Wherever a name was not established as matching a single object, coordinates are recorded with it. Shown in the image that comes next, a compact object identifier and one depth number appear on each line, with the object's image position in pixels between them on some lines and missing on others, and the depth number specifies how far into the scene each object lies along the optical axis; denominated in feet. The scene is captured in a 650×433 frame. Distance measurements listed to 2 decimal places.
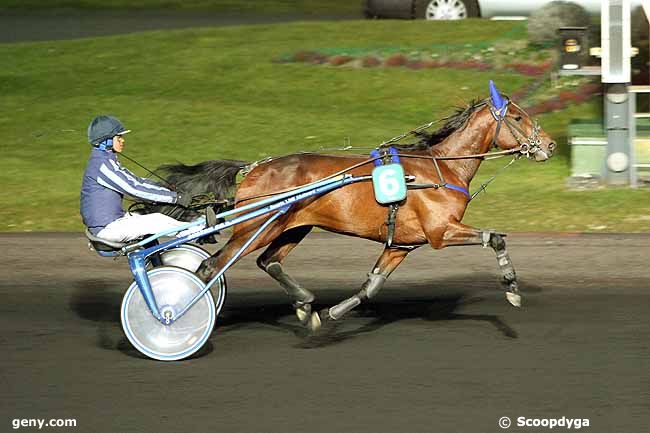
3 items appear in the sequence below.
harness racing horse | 55.47
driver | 52.13
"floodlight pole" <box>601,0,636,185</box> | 86.17
